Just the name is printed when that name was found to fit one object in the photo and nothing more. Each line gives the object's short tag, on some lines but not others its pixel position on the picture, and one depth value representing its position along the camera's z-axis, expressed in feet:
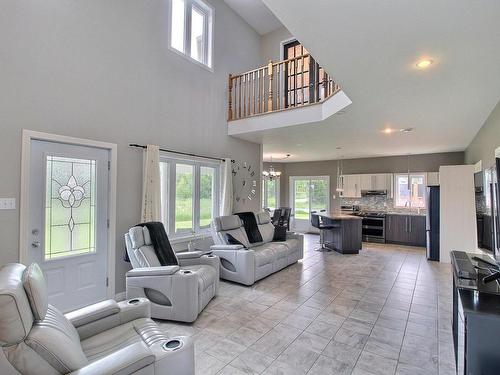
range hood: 27.66
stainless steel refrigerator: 19.97
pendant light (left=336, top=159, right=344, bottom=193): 30.23
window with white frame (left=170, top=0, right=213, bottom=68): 16.34
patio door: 32.32
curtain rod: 13.30
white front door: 10.28
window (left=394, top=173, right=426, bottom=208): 26.40
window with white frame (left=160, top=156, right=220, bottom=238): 15.48
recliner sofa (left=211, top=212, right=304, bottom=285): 14.37
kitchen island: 22.02
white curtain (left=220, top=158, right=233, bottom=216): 18.61
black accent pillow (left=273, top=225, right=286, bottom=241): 19.36
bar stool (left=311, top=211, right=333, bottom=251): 22.86
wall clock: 20.25
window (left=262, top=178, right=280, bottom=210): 34.22
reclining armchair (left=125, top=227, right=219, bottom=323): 10.21
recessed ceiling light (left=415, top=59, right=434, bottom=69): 8.15
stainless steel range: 26.61
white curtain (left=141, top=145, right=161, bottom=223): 13.56
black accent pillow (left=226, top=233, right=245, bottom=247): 15.85
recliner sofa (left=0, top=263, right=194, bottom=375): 4.07
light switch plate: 9.35
